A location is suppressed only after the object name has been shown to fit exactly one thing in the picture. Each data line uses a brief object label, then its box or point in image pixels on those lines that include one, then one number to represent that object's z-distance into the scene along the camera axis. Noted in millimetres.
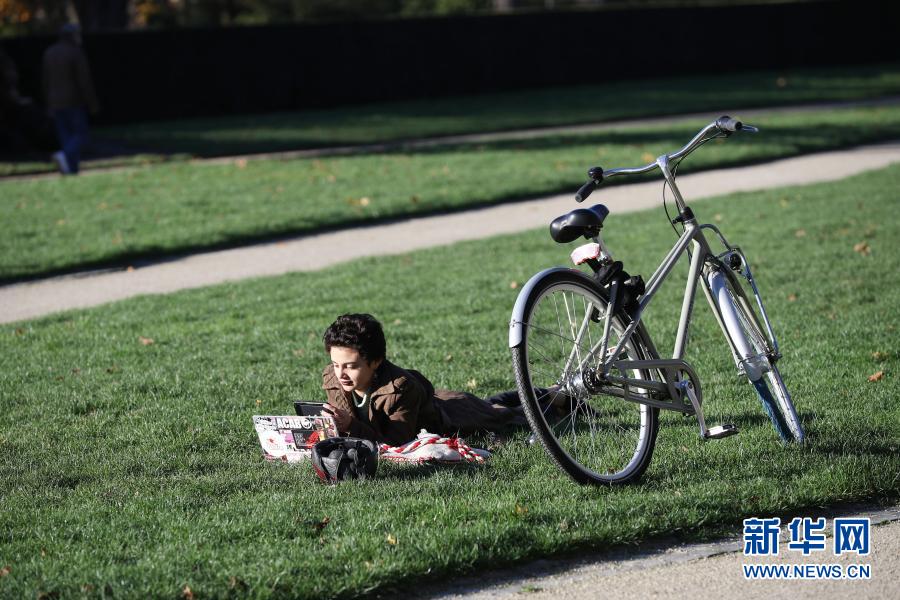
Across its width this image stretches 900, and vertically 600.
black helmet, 10086
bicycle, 9594
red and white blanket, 10539
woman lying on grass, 10617
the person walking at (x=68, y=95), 33906
